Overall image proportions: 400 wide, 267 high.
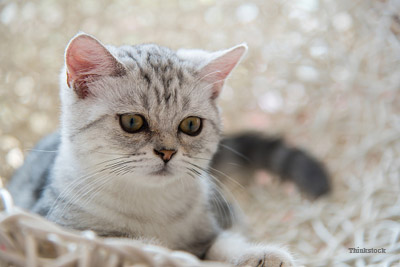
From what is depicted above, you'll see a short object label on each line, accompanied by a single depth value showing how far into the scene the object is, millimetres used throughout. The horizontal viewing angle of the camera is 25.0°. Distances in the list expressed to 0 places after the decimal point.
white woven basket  431
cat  491
